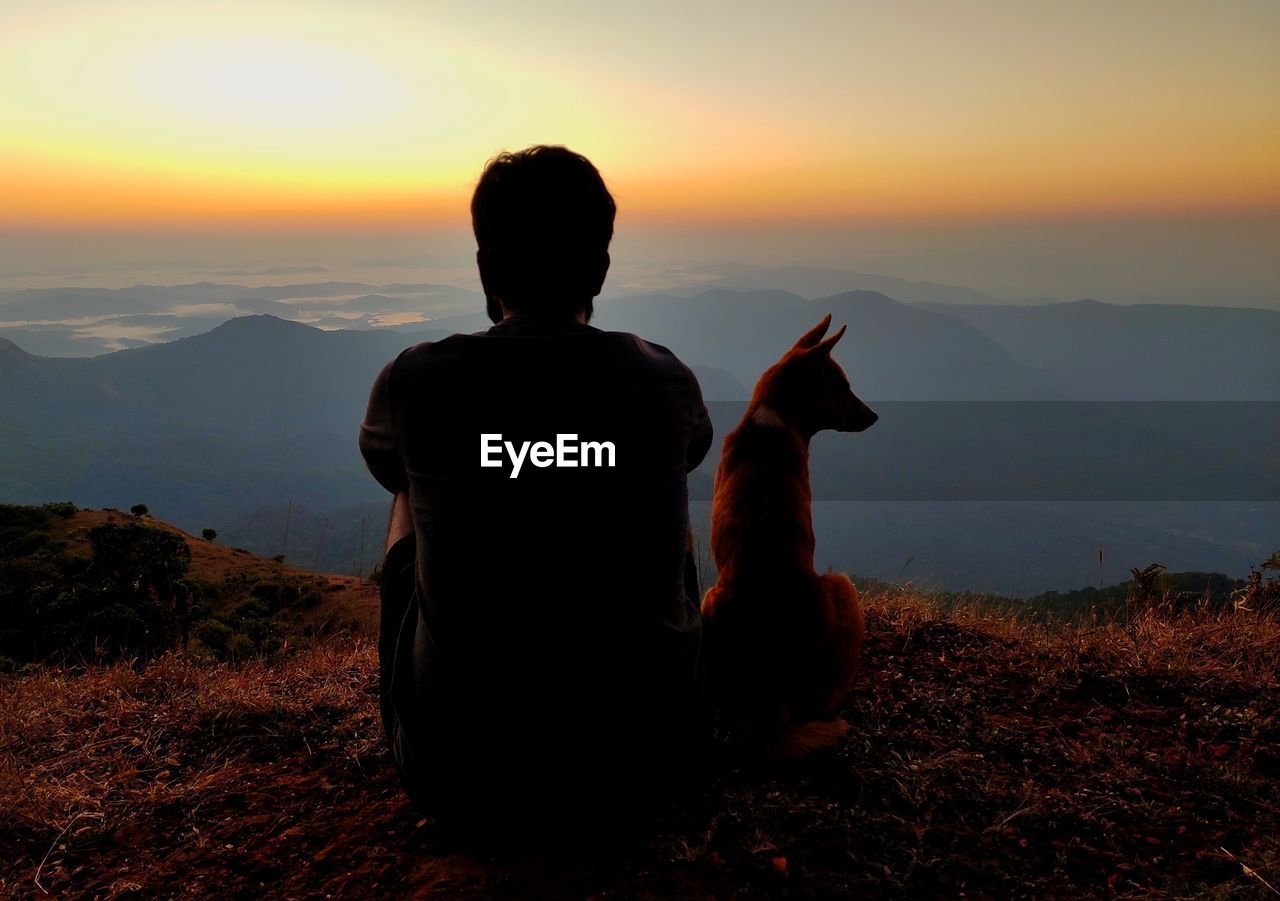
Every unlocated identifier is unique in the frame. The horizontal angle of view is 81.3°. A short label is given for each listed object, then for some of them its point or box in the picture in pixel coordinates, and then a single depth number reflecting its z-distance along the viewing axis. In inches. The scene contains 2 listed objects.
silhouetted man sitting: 84.0
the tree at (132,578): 617.0
